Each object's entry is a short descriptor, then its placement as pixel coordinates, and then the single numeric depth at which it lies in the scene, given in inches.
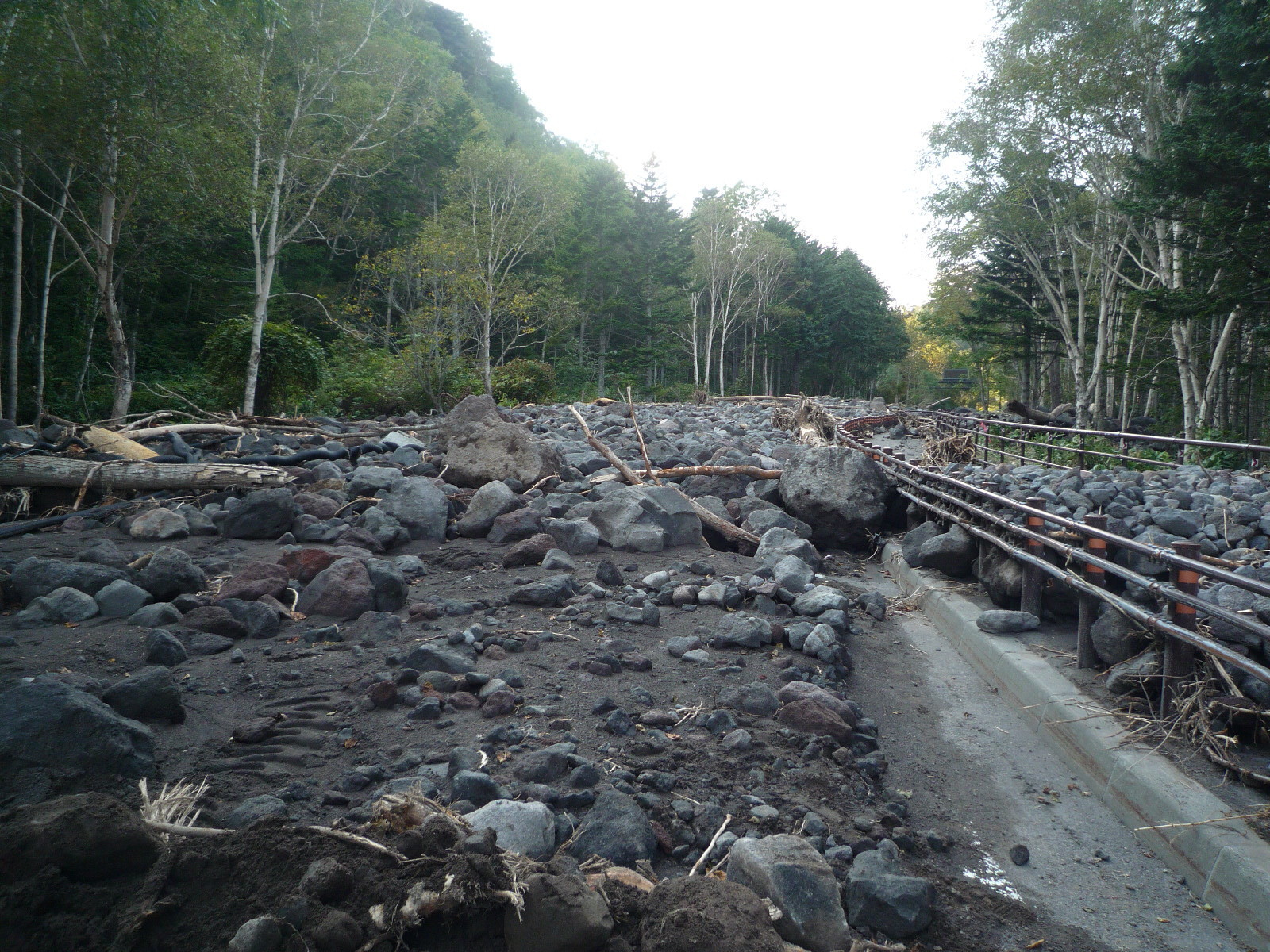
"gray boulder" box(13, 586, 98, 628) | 138.2
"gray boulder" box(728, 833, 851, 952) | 73.6
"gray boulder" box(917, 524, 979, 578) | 208.1
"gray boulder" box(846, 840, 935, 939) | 77.8
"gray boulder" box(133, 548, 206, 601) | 157.2
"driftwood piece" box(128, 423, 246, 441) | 319.3
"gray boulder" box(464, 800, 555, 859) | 78.7
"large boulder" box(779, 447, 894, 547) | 261.4
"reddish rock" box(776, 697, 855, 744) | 117.3
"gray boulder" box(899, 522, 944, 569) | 229.9
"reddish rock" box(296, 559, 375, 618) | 156.0
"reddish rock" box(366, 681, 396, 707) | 114.3
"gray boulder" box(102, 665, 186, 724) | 100.0
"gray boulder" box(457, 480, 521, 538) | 234.5
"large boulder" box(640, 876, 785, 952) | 62.2
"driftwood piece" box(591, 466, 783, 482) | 308.0
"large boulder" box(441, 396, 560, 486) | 284.8
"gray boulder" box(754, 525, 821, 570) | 221.6
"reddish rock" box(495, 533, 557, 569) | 205.6
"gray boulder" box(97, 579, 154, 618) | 145.1
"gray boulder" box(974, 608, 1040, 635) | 162.7
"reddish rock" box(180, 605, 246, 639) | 138.1
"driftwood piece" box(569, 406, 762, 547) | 246.2
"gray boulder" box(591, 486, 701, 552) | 229.8
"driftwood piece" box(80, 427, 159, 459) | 277.9
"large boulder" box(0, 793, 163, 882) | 58.4
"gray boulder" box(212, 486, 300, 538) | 216.8
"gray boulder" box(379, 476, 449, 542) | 230.4
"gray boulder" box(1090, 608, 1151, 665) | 132.6
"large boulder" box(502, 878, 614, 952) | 61.6
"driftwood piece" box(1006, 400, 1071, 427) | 813.2
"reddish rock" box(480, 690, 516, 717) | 113.7
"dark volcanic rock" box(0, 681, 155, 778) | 77.7
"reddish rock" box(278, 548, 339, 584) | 170.2
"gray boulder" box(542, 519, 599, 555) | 223.1
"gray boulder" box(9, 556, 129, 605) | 150.3
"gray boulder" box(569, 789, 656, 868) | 82.2
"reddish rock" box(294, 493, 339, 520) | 235.5
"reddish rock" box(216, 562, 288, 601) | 154.9
